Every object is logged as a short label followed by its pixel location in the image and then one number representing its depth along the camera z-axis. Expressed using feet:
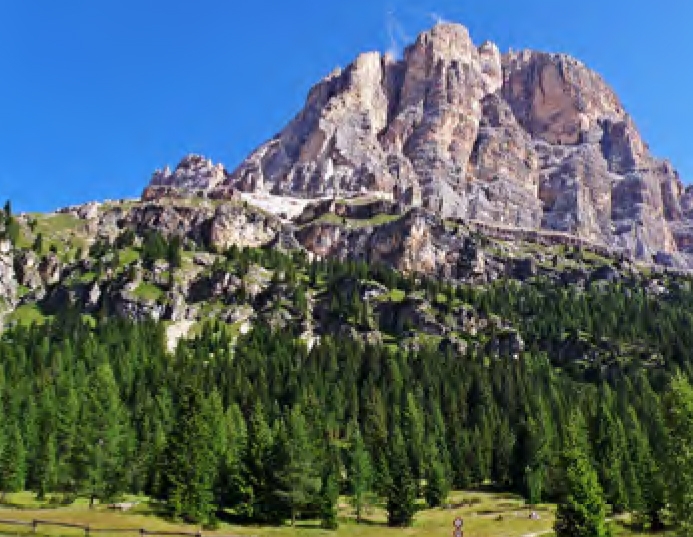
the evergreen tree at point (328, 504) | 245.82
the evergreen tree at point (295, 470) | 238.27
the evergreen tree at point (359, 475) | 280.72
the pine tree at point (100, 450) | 225.56
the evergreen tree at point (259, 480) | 239.50
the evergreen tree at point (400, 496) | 264.11
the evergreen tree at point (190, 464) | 216.74
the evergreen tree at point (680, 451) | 136.56
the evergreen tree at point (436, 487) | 318.04
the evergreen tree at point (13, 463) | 265.34
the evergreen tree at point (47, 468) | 265.75
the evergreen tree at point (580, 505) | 162.50
